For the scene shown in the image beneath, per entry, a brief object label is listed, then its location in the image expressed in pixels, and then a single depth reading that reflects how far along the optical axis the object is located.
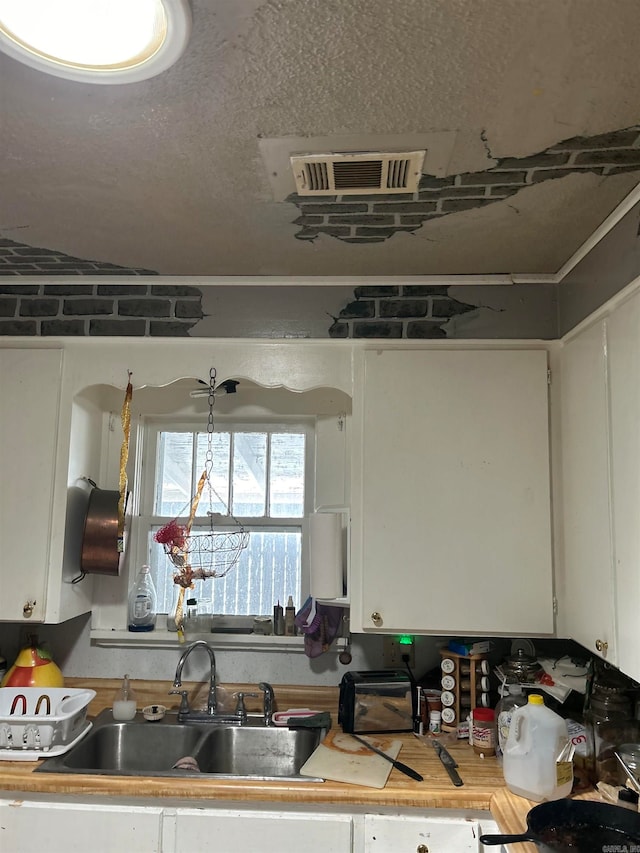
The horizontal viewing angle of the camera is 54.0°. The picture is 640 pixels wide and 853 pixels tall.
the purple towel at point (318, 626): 2.30
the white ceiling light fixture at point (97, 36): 0.99
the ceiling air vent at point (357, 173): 1.44
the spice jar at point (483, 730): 1.96
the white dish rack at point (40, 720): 1.93
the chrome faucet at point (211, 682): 2.23
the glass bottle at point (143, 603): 2.42
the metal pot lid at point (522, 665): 2.04
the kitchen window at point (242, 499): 2.52
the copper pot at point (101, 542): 2.25
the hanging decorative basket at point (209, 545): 2.24
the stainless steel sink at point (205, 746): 2.12
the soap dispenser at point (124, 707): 2.20
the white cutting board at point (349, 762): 1.78
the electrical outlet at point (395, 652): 2.34
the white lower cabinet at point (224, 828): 1.70
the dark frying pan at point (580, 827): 1.27
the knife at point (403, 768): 1.79
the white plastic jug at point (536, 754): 1.64
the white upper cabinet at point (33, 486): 2.13
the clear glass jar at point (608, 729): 1.75
